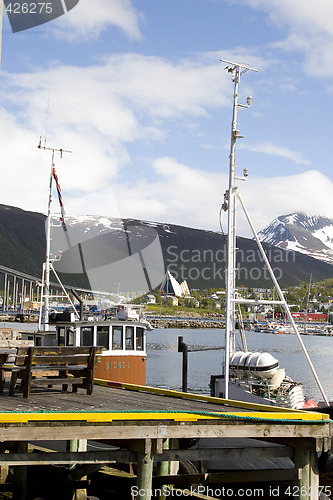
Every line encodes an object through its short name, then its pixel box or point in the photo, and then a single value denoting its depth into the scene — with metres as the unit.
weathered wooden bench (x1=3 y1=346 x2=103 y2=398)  13.68
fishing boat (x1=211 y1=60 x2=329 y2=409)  27.19
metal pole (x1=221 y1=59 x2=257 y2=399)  27.12
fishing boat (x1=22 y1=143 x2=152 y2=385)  26.59
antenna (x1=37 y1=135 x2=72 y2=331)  36.25
